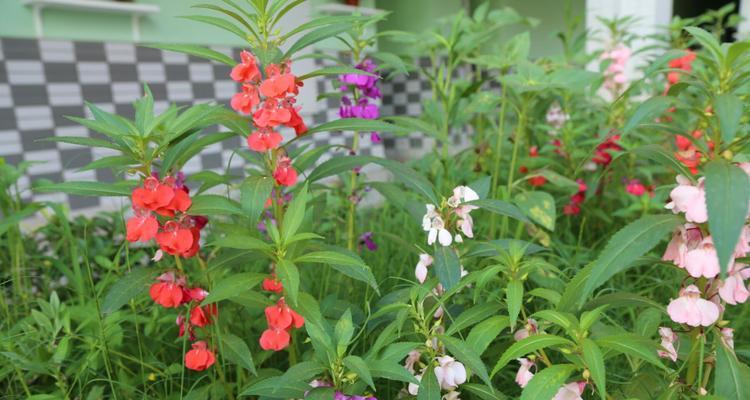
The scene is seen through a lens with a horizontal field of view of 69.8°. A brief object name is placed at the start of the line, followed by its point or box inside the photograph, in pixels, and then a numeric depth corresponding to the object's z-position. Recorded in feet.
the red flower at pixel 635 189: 4.63
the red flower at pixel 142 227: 2.05
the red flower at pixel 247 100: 2.21
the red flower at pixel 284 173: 2.33
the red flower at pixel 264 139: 2.20
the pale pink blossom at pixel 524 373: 2.06
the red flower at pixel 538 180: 4.32
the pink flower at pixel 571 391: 1.86
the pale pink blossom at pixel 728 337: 1.97
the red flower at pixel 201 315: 2.35
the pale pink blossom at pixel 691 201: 1.75
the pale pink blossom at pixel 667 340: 2.00
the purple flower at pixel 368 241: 3.54
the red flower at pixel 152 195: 2.04
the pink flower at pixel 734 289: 1.83
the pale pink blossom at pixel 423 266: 2.32
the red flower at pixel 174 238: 2.13
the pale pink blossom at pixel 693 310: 1.86
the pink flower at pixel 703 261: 1.75
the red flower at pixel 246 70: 2.21
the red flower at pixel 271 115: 2.17
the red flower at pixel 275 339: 2.13
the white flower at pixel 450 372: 2.01
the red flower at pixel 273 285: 2.27
